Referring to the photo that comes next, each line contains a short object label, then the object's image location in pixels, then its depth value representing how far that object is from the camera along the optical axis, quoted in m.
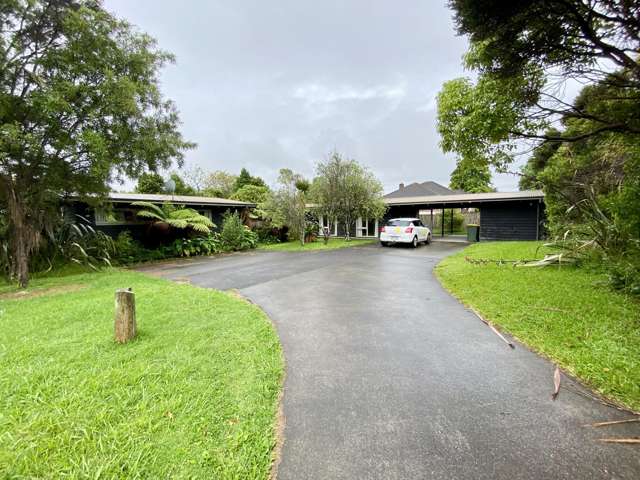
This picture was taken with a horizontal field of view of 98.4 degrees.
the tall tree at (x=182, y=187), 25.38
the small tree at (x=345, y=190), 15.42
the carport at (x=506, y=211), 14.23
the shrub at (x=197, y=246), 11.86
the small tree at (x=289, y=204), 14.84
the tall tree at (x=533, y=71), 3.51
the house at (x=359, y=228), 18.83
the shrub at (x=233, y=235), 13.52
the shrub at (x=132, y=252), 10.38
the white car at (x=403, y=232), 13.57
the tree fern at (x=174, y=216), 11.00
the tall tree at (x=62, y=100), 5.61
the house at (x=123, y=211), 10.40
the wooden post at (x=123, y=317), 3.30
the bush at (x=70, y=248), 8.22
